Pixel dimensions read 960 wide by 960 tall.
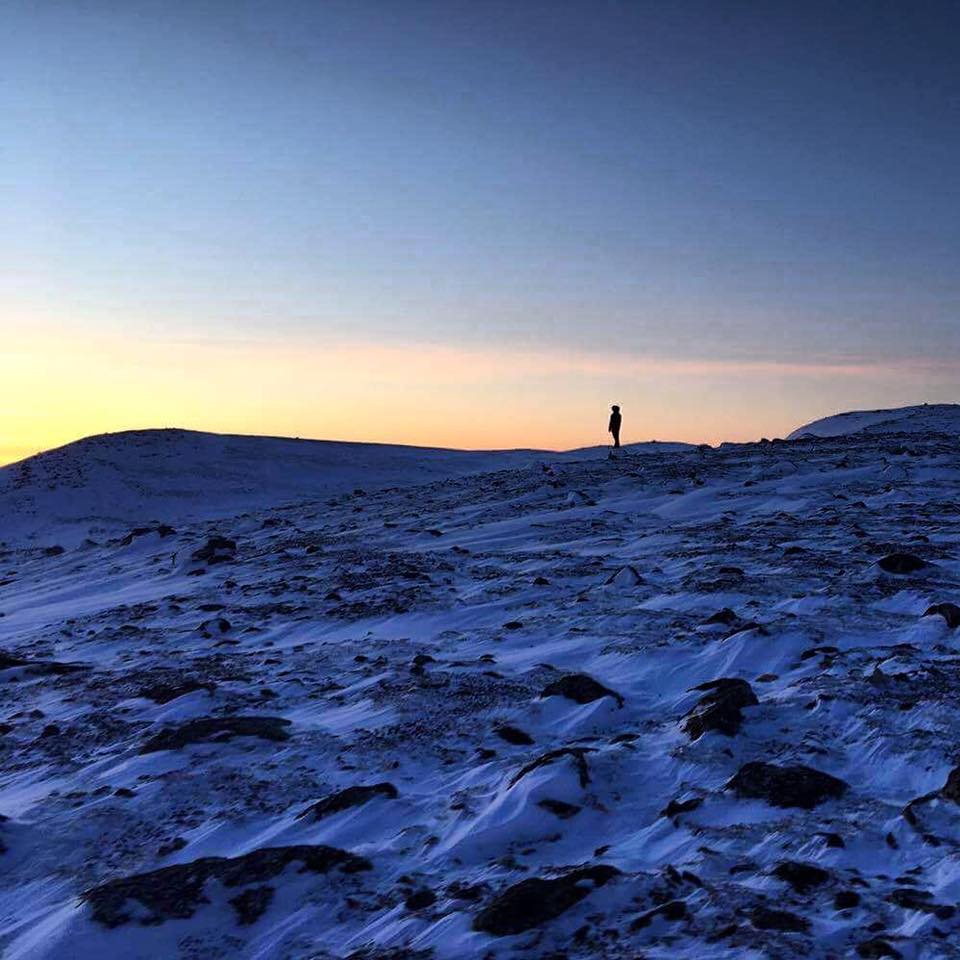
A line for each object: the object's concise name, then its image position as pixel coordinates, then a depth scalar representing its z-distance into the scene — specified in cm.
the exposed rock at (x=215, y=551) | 1377
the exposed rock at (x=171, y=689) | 652
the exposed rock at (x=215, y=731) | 559
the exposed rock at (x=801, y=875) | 355
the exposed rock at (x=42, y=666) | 775
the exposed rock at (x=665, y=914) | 340
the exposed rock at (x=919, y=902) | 327
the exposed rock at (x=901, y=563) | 820
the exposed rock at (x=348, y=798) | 454
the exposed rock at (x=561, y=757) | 459
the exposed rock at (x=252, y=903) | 373
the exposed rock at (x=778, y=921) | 326
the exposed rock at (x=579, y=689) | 579
